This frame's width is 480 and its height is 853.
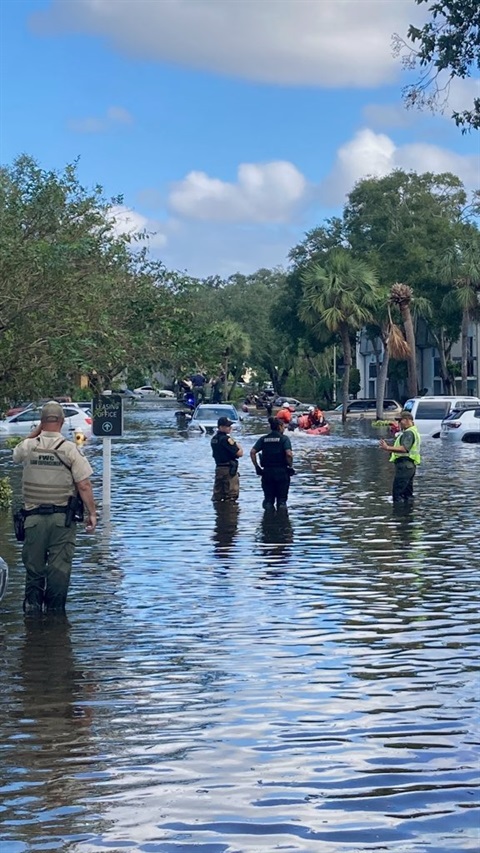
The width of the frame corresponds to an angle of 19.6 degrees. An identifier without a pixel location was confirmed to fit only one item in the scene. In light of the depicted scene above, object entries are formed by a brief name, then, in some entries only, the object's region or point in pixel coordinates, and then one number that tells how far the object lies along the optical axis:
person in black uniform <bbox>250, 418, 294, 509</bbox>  19.30
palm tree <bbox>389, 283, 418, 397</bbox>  57.97
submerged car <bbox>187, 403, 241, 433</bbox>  42.88
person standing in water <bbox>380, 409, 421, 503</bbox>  20.31
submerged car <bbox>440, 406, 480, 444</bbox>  40.91
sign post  20.78
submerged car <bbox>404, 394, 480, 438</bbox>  43.97
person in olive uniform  10.52
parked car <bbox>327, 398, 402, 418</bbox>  70.94
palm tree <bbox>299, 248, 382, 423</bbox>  67.38
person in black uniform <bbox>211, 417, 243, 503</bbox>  20.89
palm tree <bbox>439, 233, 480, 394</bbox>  66.38
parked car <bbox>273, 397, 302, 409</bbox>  82.06
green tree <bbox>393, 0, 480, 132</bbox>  18.03
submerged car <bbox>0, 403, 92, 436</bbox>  44.38
